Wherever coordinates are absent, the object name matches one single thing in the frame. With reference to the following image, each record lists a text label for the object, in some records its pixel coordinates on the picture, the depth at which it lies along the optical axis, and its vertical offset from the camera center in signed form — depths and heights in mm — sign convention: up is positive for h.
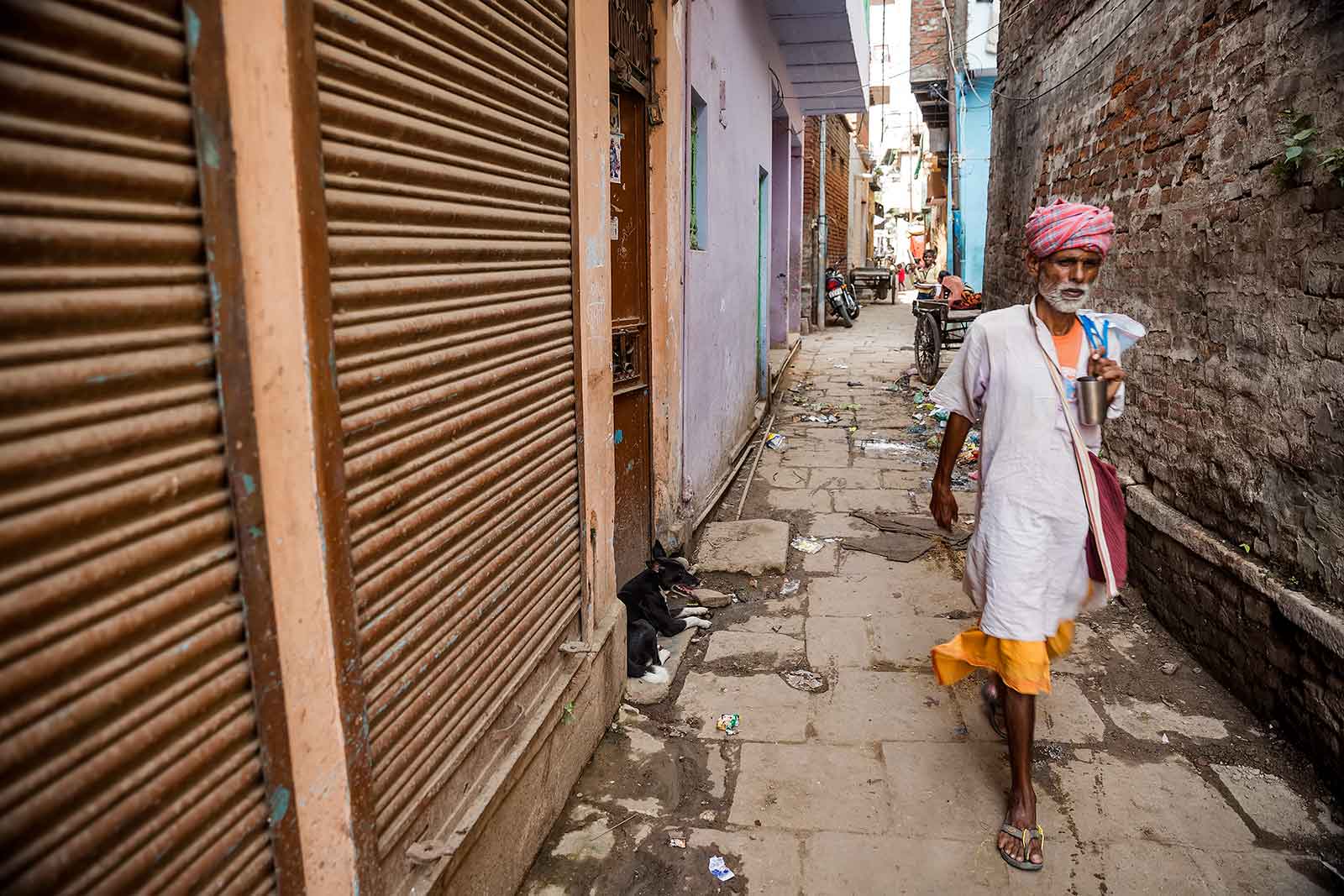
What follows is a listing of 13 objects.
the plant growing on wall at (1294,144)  3260 +480
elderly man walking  2840 -609
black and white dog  3965 -1579
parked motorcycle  18875 -303
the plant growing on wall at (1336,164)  2971 +370
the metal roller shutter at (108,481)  1065 -245
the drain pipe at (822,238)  17781 +927
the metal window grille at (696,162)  5707 +781
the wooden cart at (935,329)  10914 -579
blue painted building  18875 +2518
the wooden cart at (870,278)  24031 +138
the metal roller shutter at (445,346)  1761 -132
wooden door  4523 -159
